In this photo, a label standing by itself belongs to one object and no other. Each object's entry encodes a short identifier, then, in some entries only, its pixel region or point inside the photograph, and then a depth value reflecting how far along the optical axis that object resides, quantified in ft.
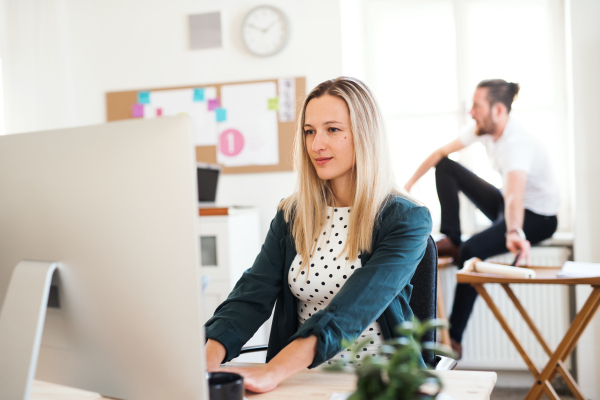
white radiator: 10.06
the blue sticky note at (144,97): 11.79
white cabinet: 9.50
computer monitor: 2.26
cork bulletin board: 11.03
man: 9.68
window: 10.81
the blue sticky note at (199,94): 11.47
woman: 4.21
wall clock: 11.02
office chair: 4.78
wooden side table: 7.16
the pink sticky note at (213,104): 11.42
